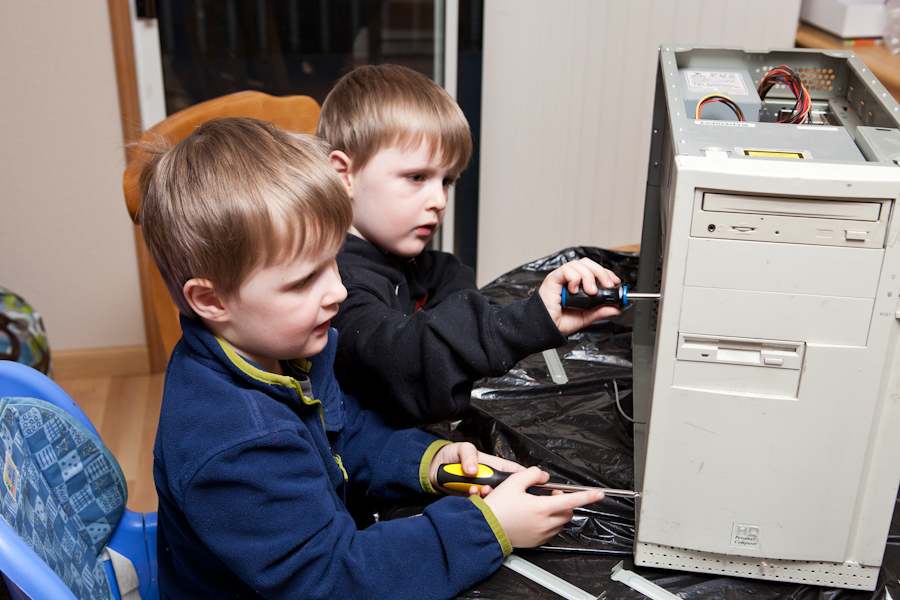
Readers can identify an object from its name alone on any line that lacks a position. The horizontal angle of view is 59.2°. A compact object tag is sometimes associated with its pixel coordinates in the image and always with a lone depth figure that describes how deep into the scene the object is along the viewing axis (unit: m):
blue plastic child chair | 0.68
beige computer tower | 0.58
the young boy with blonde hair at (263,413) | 0.65
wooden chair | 1.21
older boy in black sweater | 0.82
